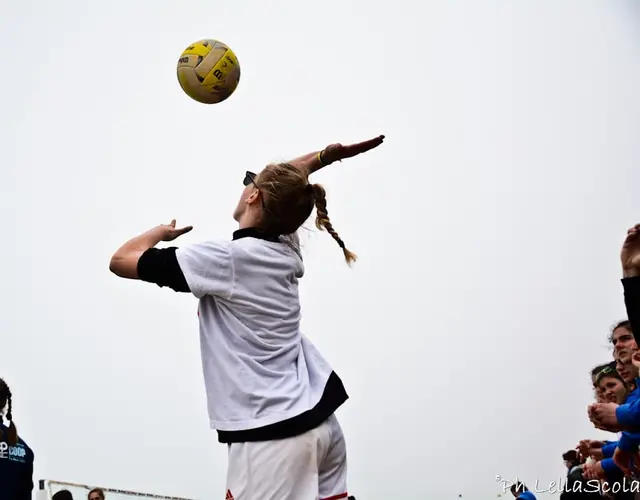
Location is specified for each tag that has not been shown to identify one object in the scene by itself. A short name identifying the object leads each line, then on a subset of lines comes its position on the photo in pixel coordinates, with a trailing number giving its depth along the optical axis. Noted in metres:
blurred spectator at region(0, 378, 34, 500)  4.14
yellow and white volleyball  3.88
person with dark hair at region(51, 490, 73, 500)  6.69
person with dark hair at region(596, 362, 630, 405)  4.47
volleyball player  2.60
